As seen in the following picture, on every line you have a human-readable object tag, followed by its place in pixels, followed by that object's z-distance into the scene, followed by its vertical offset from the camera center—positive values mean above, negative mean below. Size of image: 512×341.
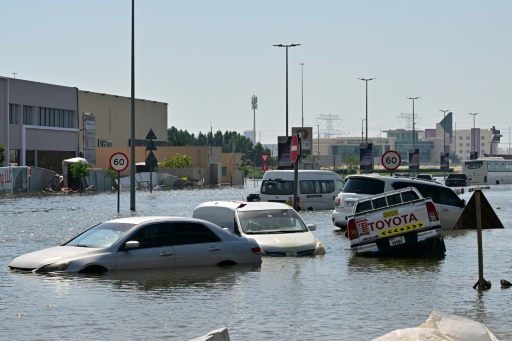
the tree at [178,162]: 118.88 -0.47
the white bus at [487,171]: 111.50 -1.29
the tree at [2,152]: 83.35 +0.40
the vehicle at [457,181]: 106.69 -2.20
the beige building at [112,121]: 111.06 +4.27
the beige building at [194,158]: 116.75 -0.03
